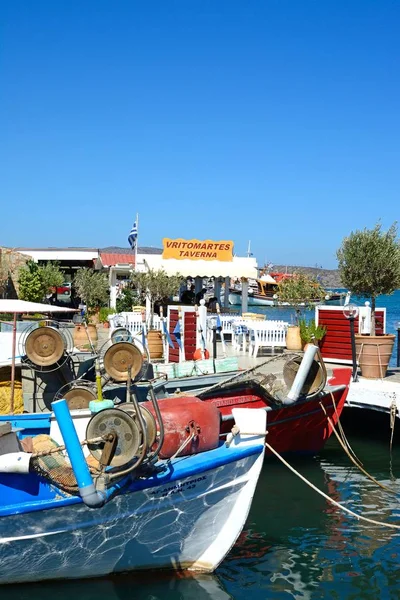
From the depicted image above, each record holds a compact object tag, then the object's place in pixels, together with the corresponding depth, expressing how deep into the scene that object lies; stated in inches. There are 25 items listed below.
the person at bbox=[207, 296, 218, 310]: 978.5
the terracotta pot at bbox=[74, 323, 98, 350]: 699.4
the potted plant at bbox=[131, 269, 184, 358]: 948.0
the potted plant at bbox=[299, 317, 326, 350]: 657.6
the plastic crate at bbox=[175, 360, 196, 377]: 492.1
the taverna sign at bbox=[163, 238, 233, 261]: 909.2
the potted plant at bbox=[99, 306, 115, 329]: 1100.1
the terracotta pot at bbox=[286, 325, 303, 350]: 698.2
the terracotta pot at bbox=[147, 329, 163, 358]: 693.9
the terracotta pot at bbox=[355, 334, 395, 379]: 571.2
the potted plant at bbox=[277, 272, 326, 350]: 904.9
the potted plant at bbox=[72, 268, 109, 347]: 1270.9
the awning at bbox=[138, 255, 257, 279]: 876.6
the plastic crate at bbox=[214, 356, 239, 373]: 503.5
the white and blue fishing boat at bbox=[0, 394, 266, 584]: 279.3
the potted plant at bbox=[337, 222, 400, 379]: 637.9
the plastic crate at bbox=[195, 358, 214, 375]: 495.6
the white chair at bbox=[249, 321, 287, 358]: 708.7
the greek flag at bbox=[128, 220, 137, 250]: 1208.4
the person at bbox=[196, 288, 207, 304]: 995.6
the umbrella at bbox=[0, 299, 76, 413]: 402.0
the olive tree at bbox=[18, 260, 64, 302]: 1119.6
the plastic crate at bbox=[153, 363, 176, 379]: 486.3
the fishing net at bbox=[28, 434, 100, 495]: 281.0
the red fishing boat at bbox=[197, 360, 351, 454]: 445.1
